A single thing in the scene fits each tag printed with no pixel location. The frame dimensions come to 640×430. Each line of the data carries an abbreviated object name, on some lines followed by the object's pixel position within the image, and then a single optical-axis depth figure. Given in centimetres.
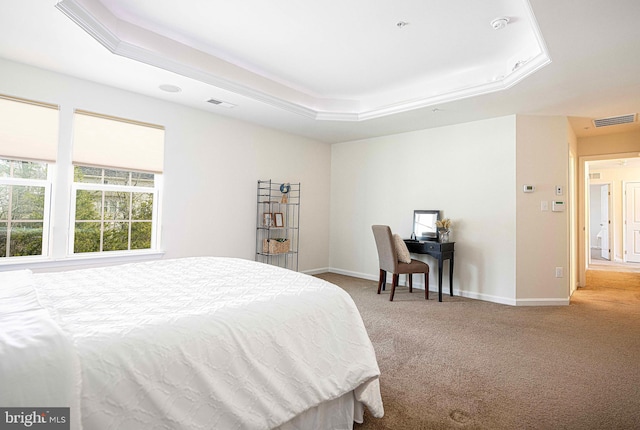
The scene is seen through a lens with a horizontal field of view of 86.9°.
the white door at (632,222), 795
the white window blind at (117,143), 347
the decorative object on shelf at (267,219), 500
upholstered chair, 427
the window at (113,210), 357
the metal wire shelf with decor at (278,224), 506
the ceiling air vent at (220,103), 402
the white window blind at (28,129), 304
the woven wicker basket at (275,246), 496
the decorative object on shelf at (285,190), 522
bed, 98
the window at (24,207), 315
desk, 436
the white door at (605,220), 845
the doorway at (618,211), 795
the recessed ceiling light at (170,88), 359
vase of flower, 465
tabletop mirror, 489
